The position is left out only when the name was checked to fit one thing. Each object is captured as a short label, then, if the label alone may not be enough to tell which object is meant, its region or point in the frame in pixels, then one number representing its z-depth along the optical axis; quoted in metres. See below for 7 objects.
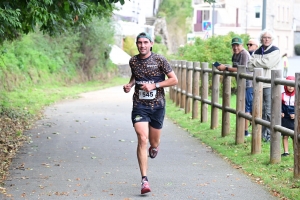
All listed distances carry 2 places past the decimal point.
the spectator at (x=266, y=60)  12.44
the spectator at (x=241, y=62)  13.50
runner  8.98
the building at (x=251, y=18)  77.88
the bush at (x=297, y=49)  83.88
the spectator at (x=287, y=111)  11.28
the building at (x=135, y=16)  57.59
